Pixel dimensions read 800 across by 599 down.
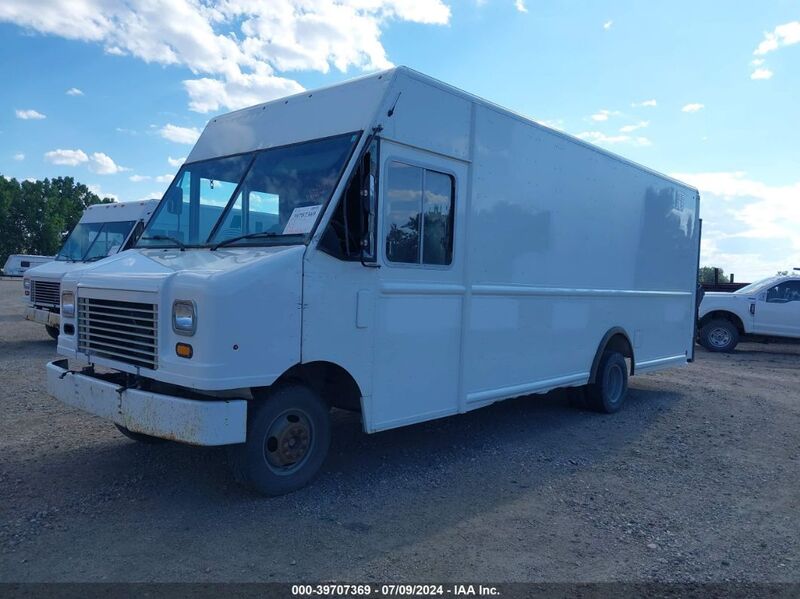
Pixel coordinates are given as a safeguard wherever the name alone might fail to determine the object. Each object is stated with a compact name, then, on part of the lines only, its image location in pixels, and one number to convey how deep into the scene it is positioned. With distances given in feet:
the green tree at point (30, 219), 230.68
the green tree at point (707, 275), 80.41
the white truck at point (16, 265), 131.54
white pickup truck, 51.62
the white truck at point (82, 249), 37.35
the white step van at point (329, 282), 13.74
